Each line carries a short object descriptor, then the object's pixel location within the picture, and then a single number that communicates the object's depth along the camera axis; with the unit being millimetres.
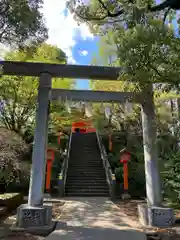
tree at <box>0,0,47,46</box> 4037
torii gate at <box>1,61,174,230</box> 5256
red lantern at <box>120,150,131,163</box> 9943
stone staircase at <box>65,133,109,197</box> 9927
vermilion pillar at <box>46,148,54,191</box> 9890
